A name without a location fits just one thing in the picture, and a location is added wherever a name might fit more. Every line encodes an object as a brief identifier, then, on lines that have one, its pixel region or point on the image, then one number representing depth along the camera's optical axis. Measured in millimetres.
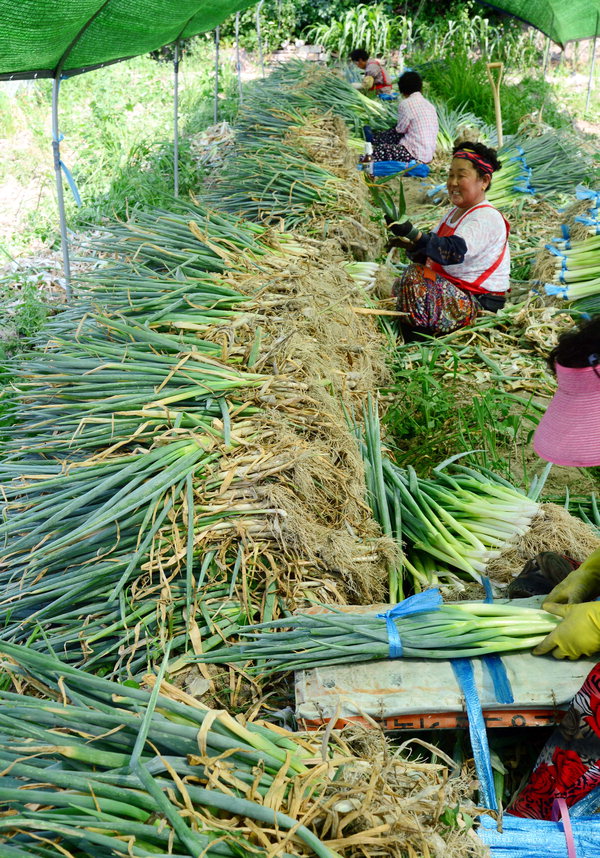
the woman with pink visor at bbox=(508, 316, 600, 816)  1633
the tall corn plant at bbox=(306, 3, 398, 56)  11875
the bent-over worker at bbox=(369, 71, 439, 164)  6824
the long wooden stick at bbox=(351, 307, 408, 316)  3656
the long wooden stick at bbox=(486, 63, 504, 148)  6695
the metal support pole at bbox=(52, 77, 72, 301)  3801
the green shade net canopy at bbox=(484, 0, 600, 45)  10039
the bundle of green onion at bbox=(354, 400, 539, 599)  2352
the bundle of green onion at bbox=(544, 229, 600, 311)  4500
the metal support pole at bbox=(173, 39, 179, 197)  5794
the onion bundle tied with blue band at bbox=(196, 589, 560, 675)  1780
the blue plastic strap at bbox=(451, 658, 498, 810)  1681
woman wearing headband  4191
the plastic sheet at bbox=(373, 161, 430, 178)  7078
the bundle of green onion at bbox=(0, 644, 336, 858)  1124
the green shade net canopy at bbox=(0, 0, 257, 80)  2888
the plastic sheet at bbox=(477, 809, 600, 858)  1539
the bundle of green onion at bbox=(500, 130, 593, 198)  6074
